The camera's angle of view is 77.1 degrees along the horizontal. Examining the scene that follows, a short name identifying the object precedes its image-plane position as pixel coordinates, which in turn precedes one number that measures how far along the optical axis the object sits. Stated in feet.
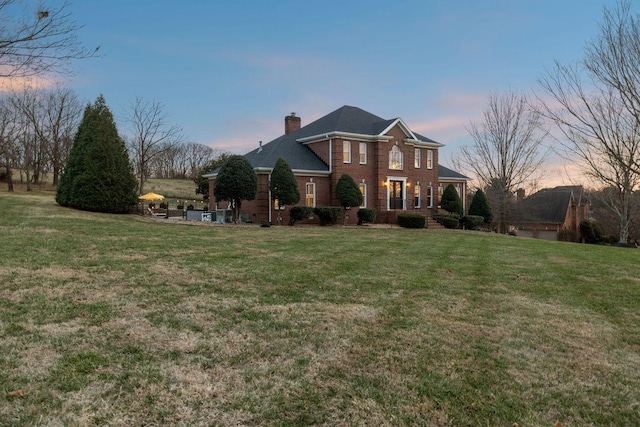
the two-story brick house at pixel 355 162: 82.48
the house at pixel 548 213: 134.62
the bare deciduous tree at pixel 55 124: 134.41
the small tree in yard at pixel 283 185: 72.43
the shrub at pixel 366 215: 82.33
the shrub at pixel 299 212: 73.51
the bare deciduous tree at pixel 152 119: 122.21
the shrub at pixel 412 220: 80.23
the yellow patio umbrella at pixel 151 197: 93.45
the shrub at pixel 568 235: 127.42
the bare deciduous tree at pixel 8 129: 128.34
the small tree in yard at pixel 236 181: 67.56
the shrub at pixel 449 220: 85.51
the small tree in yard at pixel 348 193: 80.33
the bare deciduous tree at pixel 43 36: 23.26
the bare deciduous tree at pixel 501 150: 106.42
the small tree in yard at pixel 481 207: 98.53
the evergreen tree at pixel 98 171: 61.26
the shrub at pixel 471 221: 89.97
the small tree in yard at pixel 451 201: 98.32
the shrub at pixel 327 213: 76.02
